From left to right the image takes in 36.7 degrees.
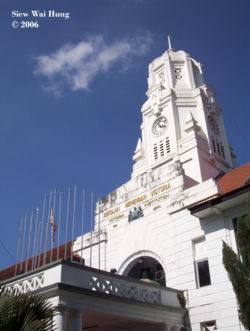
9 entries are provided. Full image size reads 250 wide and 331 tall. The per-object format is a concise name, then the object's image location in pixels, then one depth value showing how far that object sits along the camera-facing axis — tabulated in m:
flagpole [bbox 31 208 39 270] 19.77
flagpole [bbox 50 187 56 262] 24.42
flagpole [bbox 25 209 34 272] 19.33
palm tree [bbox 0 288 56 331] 8.07
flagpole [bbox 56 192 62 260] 19.77
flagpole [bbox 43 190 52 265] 18.38
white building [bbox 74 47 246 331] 17.05
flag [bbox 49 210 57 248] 24.42
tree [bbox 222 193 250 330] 10.80
